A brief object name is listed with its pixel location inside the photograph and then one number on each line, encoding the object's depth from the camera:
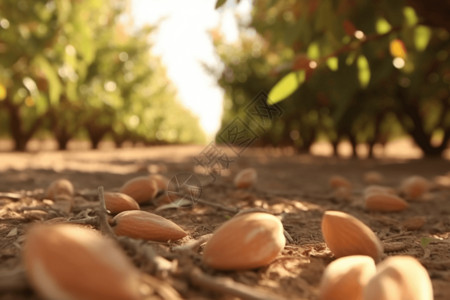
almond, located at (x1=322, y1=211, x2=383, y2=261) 0.18
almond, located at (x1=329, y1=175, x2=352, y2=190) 0.39
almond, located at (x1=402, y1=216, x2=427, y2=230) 0.25
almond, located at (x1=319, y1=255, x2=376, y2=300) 0.15
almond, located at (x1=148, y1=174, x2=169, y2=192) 0.30
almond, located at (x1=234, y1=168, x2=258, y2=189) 0.34
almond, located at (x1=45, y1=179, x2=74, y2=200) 0.27
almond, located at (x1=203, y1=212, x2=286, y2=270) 0.17
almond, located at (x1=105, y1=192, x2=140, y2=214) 0.22
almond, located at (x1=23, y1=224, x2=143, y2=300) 0.13
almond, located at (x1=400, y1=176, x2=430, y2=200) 0.35
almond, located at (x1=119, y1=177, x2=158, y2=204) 0.26
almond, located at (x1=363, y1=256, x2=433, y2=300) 0.14
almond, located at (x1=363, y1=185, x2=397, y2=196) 0.31
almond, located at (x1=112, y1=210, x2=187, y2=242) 0.19
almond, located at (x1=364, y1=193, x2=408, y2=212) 0.29
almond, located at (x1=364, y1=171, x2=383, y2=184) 0.48
